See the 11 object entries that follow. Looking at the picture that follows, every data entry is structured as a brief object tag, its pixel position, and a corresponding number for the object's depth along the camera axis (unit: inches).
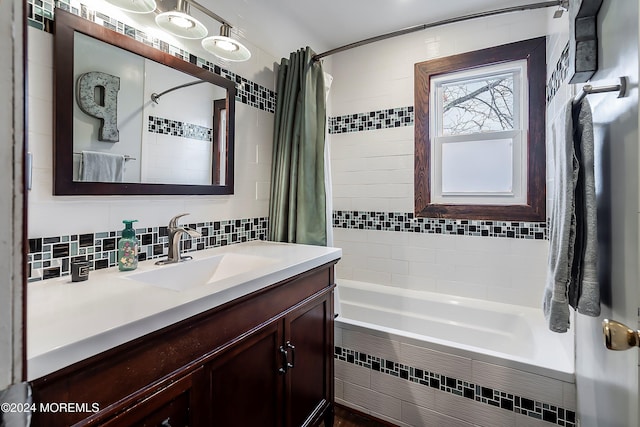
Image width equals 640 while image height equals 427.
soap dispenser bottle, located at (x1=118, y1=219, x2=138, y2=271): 47.8
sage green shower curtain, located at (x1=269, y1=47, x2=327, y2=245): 78.5
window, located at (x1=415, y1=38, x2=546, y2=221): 81.5
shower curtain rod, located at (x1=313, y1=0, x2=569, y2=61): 67.2
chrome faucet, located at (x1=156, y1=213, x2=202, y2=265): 54.9
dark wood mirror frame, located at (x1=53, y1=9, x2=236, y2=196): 43.4
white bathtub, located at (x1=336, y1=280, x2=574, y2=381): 60.6
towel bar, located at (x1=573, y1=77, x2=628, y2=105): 28.0
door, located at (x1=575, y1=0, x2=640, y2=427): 26.7
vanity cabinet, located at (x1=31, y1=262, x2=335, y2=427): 27.0
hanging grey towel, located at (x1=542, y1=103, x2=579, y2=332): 37.0
